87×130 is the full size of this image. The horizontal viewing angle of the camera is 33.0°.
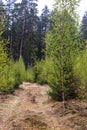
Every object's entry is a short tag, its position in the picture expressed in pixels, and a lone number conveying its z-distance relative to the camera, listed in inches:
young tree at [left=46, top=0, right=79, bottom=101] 305.8
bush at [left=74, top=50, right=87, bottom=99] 322.8
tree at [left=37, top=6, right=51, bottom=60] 1115.5
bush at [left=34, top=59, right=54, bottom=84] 667.4
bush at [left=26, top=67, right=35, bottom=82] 736.0
